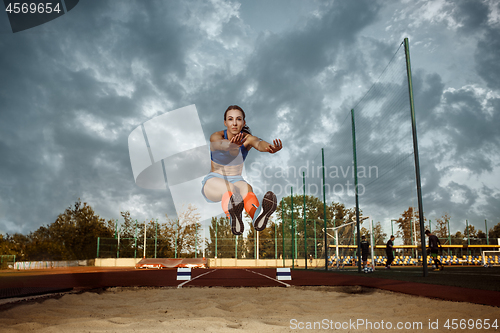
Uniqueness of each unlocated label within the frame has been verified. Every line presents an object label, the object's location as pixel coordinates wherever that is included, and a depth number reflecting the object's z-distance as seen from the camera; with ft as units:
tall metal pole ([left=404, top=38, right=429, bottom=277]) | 25.93
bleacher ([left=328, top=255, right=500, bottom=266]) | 77.15
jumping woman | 14.38
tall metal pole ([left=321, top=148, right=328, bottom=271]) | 46.37
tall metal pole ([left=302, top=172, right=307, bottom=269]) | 54.20
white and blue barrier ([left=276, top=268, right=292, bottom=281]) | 23.53
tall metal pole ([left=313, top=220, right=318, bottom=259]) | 76.23
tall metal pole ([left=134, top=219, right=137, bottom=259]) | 80.72
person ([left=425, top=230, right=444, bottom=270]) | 38.01
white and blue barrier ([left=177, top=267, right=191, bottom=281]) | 25.20
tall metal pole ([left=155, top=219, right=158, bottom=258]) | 80.72
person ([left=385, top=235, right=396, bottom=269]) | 49.06
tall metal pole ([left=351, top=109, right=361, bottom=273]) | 37.73
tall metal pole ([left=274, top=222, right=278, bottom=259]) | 80.43
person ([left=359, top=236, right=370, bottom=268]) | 40.68
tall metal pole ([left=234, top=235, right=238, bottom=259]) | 79.92
